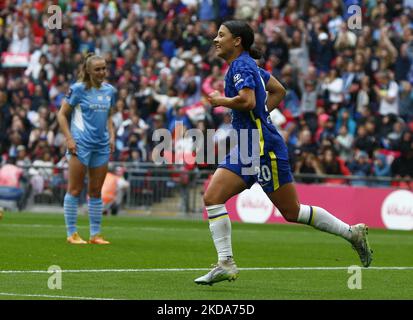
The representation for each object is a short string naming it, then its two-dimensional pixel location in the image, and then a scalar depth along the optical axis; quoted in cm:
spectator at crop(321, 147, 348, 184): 2628
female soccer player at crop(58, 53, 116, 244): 1619
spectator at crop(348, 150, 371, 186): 2608
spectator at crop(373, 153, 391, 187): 2583
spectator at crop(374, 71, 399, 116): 2666
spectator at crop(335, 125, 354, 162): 2661
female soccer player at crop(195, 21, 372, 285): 1077
